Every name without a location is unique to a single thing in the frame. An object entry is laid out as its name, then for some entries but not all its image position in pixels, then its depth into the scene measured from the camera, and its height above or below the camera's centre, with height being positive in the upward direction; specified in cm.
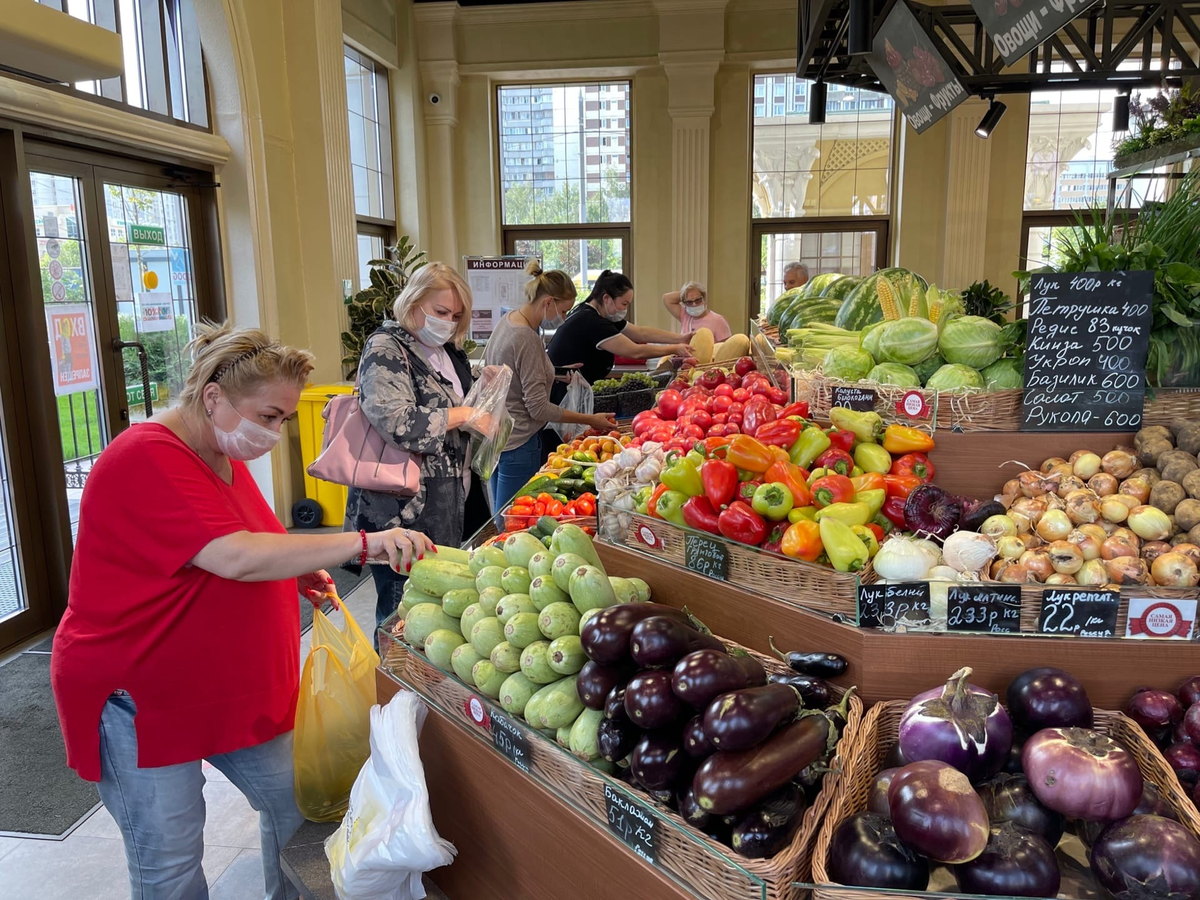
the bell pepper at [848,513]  177 -44
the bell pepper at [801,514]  178 -45
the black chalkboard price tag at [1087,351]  205 -14
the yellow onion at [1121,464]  199 -39
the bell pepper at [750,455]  197 -36
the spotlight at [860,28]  414 +130
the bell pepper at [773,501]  180 -42
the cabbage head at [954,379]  226 -22
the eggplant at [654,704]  121 -57
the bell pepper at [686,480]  203 -42
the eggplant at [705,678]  118 -52
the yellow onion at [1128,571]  163 -53
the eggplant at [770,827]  108 -67
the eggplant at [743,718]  111 -54
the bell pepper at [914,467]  207 -41
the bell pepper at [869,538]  169 -48
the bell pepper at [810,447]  212 -37
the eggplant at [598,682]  133 -59
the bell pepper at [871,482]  190 -41
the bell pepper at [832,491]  185 -42
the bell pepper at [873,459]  210 -39
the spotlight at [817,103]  670 +154
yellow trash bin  583 -101
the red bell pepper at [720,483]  194 -41
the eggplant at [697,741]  116 -60
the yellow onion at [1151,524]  176 -47
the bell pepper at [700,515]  192 -48
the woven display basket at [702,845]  103 -69
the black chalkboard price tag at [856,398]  231 -27
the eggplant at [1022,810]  116 -70
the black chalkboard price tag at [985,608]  145 -53
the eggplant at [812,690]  142 -65
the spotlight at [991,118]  610 +128
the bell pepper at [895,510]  187 -46
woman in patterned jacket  264 -32
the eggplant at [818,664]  150 -64
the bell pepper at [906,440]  213 -35
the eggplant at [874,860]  104 -69
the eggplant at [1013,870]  101 -68
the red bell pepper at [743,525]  183 -48
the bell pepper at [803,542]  168 -48
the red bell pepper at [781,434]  218 -34
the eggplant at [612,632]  134 -52
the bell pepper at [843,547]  162 -47
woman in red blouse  162 -59
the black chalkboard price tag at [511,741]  138 -72
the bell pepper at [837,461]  205 -39
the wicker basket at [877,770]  107 -70
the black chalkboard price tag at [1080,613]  143 -53
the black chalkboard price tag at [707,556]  179 -54
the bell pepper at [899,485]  190 -42
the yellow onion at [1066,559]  165 -51
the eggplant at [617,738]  128 -65
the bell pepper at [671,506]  199 -48
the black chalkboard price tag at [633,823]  114 -71
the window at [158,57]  480 +150
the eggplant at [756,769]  109 -60
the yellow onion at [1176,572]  160 -52
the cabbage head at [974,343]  239 -13
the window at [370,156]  805 +144
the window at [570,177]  915 +135
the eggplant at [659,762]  120 -64
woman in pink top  697 -12
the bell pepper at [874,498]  184 -43
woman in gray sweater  397 -30
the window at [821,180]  882 +123
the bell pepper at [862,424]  219 -32
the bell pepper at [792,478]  183 -39
